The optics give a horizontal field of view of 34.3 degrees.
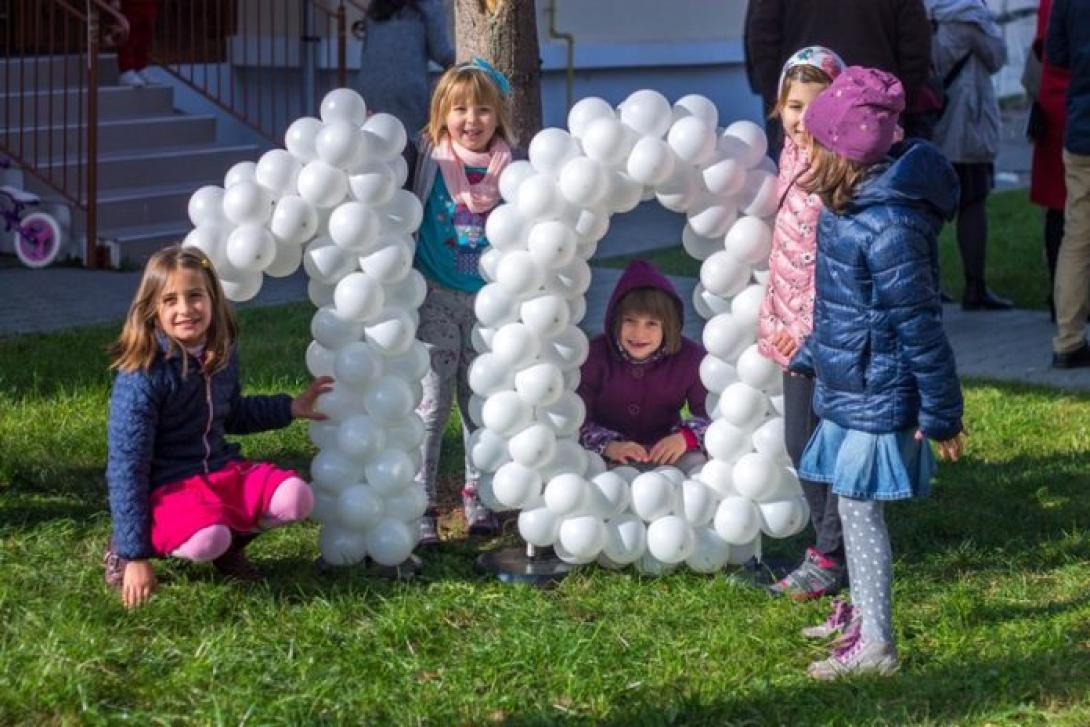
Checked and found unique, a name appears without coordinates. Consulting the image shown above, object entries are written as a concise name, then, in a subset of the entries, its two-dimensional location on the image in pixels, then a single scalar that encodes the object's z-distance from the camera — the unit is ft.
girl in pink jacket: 17.33
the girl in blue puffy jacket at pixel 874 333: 14.92
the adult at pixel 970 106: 34.01
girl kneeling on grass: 16.47
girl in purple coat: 19.17
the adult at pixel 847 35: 24.18
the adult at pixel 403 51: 33.73
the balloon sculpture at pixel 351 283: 17.37
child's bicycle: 36.58
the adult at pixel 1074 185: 28.07
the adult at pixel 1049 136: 30.60
